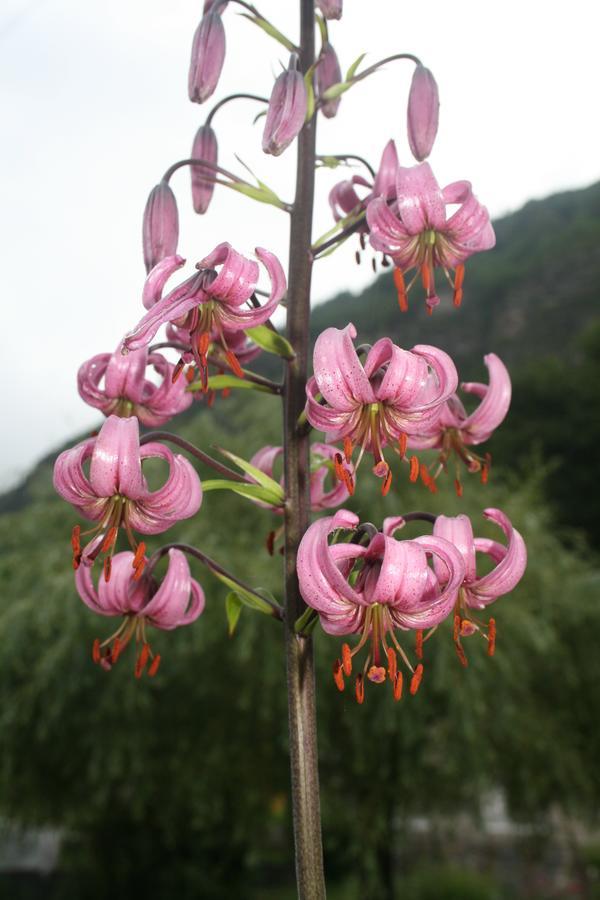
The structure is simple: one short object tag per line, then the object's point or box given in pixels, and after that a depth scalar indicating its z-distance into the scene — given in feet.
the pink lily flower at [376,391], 0.69
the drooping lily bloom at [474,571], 0.73
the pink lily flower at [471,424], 0.88
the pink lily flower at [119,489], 0.70
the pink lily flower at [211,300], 0.71
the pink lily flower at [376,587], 0.66
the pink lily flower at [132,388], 0.86
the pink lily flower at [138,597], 0.84
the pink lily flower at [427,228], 0.80
